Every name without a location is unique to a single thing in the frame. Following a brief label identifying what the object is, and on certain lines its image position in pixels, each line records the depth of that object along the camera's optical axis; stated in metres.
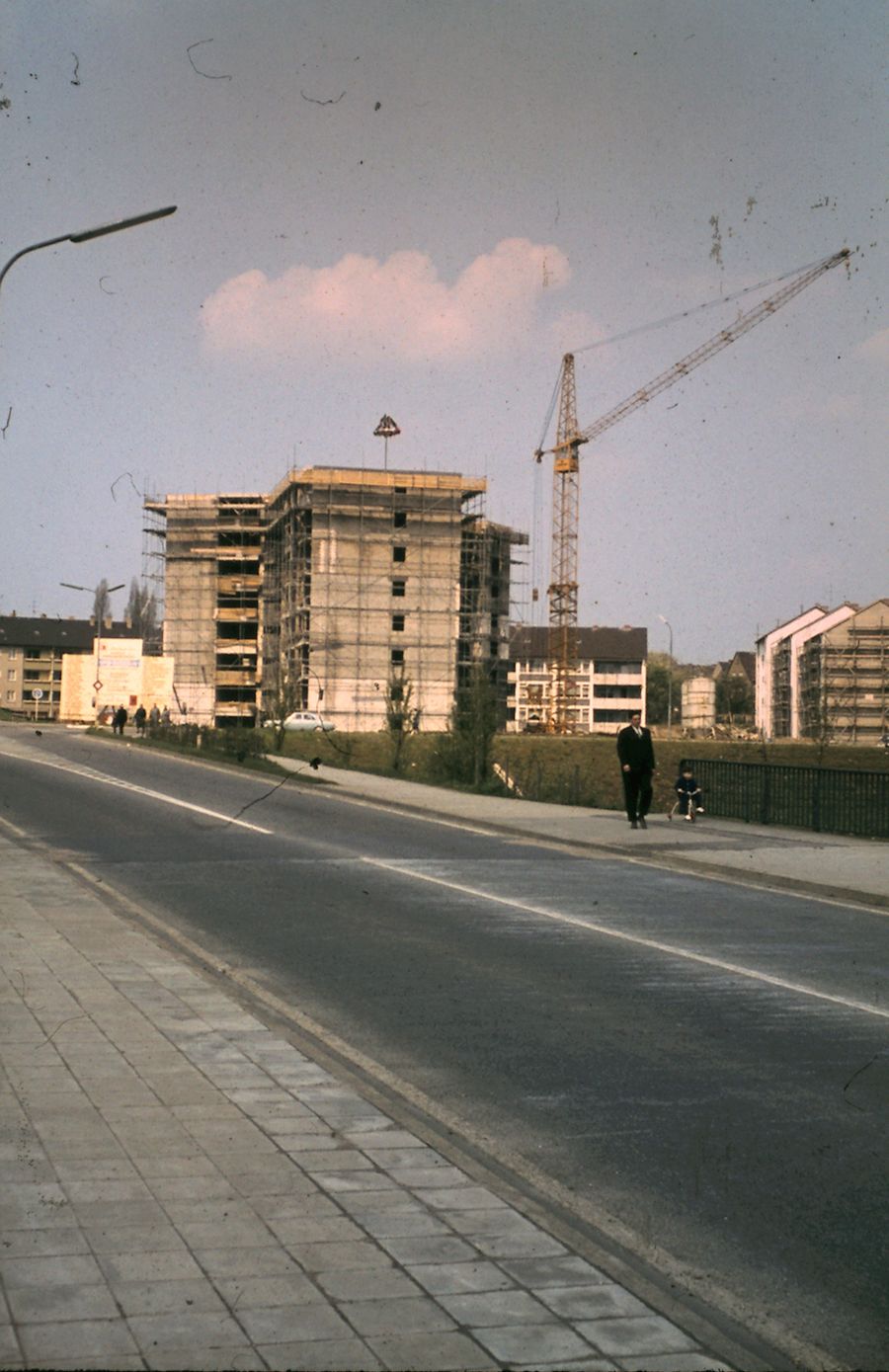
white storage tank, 158.62
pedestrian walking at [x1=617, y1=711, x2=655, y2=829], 23.53
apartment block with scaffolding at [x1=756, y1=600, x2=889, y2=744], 112.12
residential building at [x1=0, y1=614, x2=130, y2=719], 167.50
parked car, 78.86
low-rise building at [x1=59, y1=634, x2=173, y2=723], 89.44
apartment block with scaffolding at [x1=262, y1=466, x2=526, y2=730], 97.44
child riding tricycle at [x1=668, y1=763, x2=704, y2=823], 25.43
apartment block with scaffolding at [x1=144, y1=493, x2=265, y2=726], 113.06
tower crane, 114.44
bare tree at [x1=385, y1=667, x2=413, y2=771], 39.84
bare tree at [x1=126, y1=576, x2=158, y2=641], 166.50
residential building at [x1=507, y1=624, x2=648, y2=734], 147.12
